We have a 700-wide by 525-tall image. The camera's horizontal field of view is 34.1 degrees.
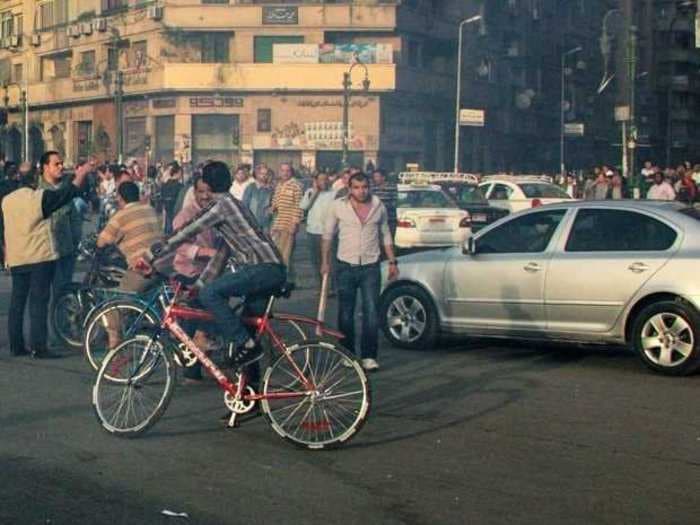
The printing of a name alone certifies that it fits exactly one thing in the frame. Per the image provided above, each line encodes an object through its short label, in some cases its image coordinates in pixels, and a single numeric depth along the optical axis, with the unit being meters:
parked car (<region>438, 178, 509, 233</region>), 25.55
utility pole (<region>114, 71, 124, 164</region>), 48.97
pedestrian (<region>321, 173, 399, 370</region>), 9.54
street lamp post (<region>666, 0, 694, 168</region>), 37.32
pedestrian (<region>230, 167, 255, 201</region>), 17.47
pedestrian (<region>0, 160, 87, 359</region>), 9.84
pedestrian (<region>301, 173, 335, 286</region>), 14.49
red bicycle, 6.69
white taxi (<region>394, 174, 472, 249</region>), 21.70
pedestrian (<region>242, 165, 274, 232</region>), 16.58
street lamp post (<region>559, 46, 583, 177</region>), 62.08
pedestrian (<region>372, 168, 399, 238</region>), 20.72
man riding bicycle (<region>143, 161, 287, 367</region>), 6.96
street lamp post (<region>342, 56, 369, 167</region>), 45.86
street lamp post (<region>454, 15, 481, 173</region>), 49.83
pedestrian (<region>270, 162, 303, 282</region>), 15.16
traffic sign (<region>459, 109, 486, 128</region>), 42.13
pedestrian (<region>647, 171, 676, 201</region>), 25.28
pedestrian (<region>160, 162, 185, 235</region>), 20.45
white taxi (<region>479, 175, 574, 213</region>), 28.00
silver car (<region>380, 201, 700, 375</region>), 9.27
